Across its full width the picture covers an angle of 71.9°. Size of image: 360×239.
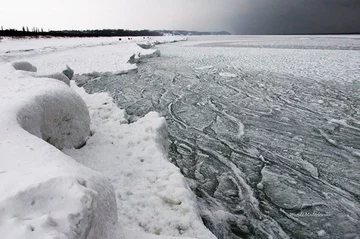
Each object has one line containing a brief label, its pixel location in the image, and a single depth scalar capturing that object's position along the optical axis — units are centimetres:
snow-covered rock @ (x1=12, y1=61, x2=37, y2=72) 681
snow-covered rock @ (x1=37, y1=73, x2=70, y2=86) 601
